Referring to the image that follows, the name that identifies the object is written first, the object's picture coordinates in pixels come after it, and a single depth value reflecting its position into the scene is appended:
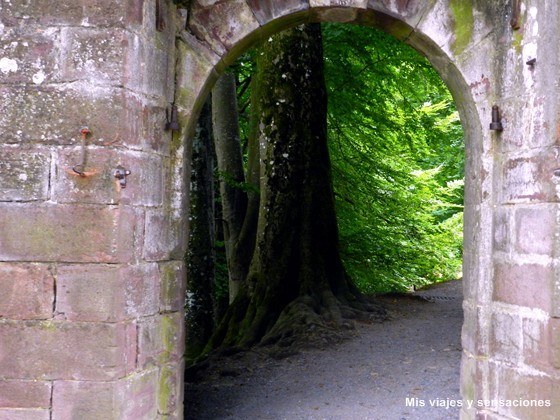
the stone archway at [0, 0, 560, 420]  3.54
